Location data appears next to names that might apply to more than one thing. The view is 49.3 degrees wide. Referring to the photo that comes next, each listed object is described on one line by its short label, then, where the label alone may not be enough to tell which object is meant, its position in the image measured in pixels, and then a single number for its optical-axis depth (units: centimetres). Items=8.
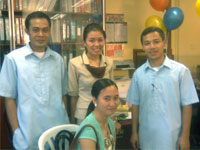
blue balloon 318
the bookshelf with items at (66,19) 257
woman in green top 124
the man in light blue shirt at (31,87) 145
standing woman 160
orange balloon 326
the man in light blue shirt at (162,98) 148
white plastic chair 134
